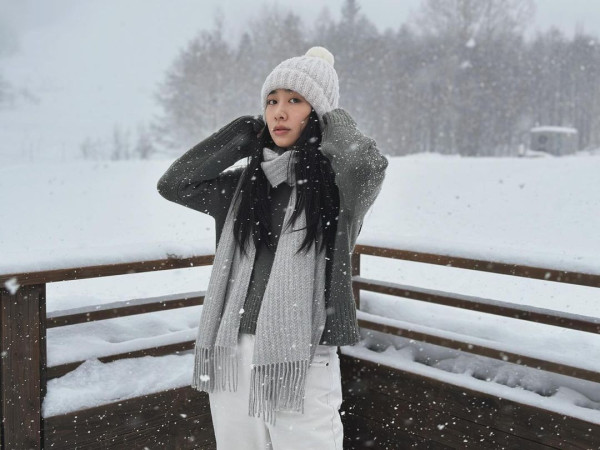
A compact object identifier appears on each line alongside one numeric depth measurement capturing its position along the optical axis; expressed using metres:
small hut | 27.66
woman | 1.71
